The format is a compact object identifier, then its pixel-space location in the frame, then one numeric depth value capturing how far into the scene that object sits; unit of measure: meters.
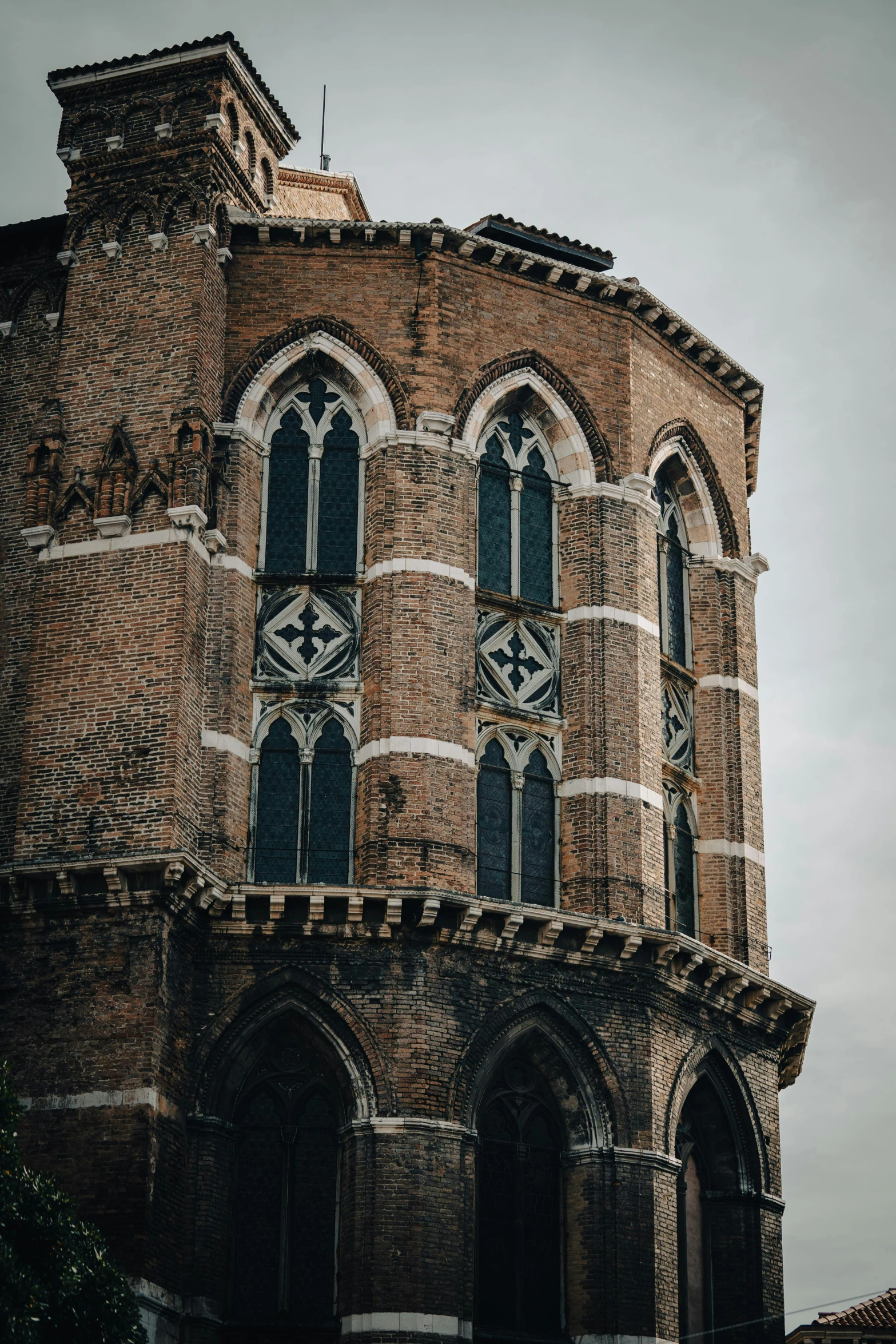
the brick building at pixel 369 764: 26.92
